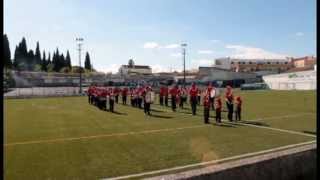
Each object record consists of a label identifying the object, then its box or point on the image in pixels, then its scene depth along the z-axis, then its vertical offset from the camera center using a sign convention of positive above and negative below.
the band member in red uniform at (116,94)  20.50 -0.99
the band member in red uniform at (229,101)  11.20 -0.85
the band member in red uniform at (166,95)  18.30 -0.94
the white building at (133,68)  90.76 +6.06
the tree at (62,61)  78.19 +7.15
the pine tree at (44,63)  74.70 +6.23
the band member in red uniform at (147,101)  13.89 -1.07
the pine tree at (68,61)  79.89 +7.33
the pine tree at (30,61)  70.75 +6.48
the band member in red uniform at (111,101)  15.50 -1.22
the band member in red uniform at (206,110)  10.77 -1.25
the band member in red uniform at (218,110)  10.64 -1.23
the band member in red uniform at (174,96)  15.42 -0.87
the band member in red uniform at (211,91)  12.53 -0.43
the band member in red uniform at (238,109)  11.25 -1.23
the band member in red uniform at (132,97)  18.04 -1.10
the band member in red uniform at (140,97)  17.10 -1.06
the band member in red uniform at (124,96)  19.80 -1.11
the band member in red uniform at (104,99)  16.51 -1.14
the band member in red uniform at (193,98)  13.51 -0.87
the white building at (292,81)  40.88 +0.56
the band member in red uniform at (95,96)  18.65 -1.11
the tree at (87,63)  85.04 +7.08
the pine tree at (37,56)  74.31 +8.37
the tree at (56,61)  76.36 +7.00
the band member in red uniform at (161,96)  18.78 -1.05
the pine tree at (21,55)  68.77 +8.02
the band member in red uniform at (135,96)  17.53 -1.00
